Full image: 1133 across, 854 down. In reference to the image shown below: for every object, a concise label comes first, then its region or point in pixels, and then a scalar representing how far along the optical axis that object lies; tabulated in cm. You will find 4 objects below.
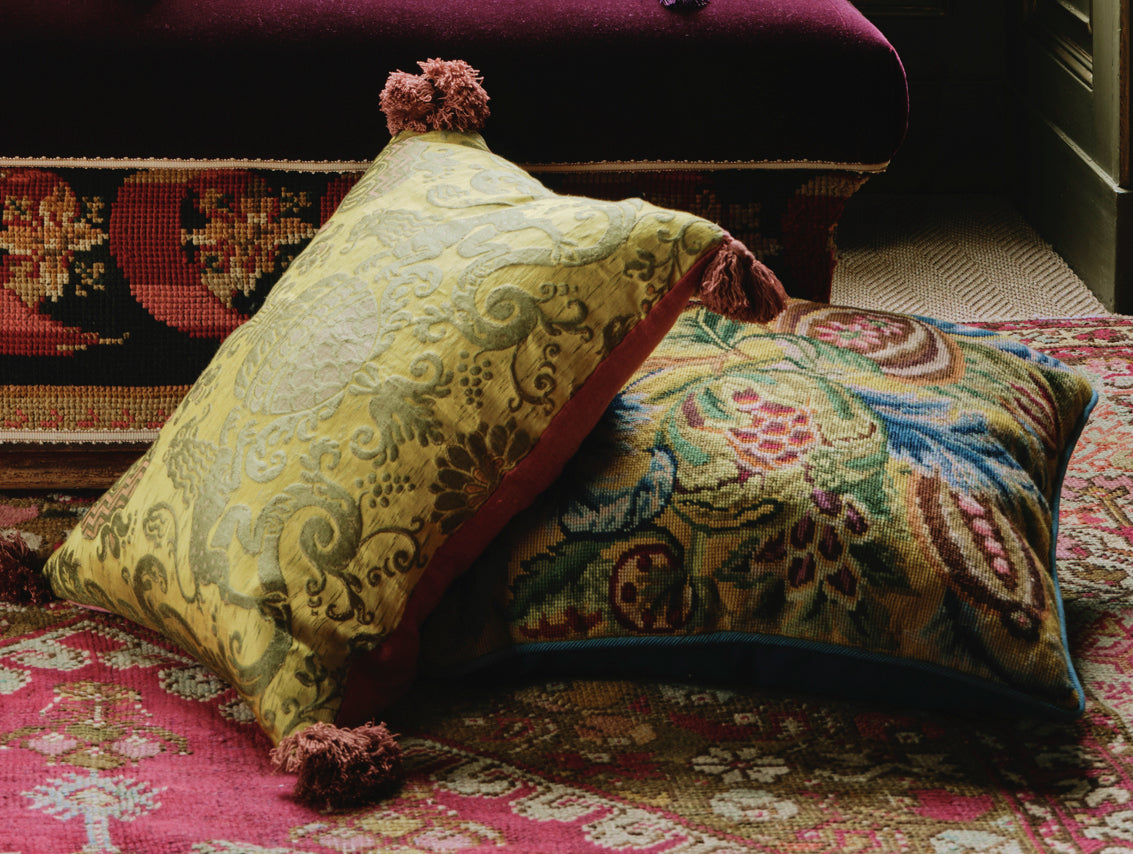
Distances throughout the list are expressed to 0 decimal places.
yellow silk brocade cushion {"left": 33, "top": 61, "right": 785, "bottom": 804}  248
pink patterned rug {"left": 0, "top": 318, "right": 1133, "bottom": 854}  240
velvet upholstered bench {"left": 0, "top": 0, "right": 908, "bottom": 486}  288
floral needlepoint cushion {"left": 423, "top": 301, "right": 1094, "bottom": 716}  251
